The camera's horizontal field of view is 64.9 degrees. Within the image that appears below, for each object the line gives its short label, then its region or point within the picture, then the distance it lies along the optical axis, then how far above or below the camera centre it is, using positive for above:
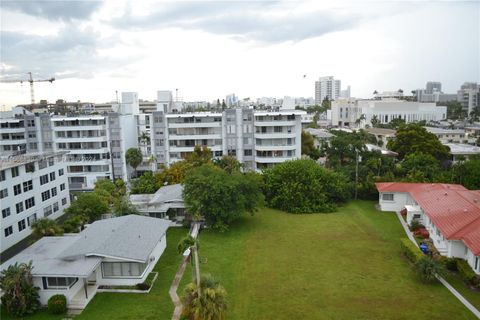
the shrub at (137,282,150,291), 27.17 -12.32
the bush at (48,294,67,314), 24.08 -11.94
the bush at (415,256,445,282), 26.86 -11.38
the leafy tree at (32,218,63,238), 34.34 -10.16
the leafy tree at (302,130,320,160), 72.64 -7.00
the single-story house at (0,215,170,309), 25.25 -10.17
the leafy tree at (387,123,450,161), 63.50 -6.06
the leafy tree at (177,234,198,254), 23.89 -8.18
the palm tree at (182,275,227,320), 19.69 -9.91
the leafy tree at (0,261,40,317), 23.86 -11.03
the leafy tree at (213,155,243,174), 52.06 -7.16
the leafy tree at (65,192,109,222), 39.69 -9.70
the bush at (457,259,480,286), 26.30 -11.79
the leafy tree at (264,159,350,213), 46.62 -9.61
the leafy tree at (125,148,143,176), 63.75 -7.13
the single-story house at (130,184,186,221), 41.53 -10.16
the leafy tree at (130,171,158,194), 51.09 -9.60
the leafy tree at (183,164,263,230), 38.44 -8.57
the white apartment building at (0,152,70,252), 36.47 -8.02
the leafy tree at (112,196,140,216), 38.56 -9.60
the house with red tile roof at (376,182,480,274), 29.13 -9.59
